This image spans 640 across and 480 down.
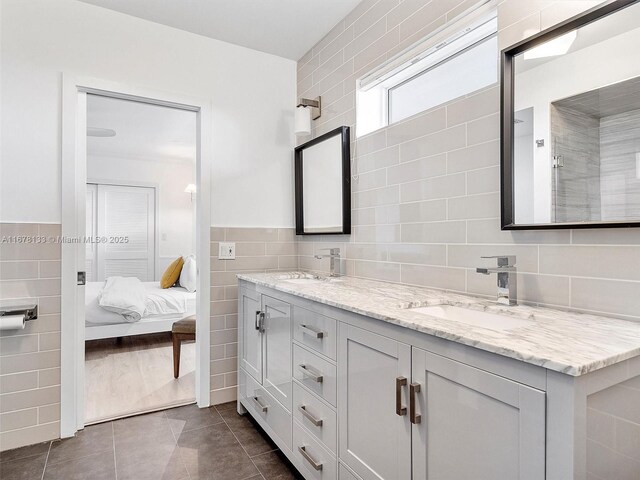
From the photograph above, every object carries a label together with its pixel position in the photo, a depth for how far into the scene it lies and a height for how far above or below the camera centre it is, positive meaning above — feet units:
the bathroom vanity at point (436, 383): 2.61 -1.26
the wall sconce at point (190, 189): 19.03 +2.51
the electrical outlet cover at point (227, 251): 8.79 -0.25
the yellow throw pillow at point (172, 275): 15.50 -1.40
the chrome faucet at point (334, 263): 8.03 -0.48
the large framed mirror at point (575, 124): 3.67 +1.23
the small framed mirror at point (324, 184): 7.85 +1.23
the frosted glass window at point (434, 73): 5.57 +2.84
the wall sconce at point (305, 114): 8.84 +2.89
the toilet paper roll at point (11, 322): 6.49 -1.38
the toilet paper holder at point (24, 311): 6.63 -1.23
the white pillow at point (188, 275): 15.12 -1.38
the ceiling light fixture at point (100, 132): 14.74 +4.17
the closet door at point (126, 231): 18.83 +0.43
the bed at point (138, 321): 12.43 -2.58
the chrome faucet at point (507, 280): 4.61 -0.48
